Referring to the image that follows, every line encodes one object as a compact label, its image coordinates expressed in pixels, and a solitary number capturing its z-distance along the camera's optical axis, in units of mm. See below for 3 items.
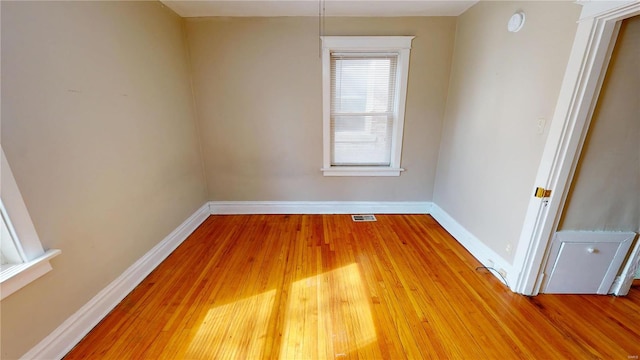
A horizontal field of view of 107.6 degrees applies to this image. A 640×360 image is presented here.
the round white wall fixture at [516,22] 1761
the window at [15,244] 1124
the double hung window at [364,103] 2689
